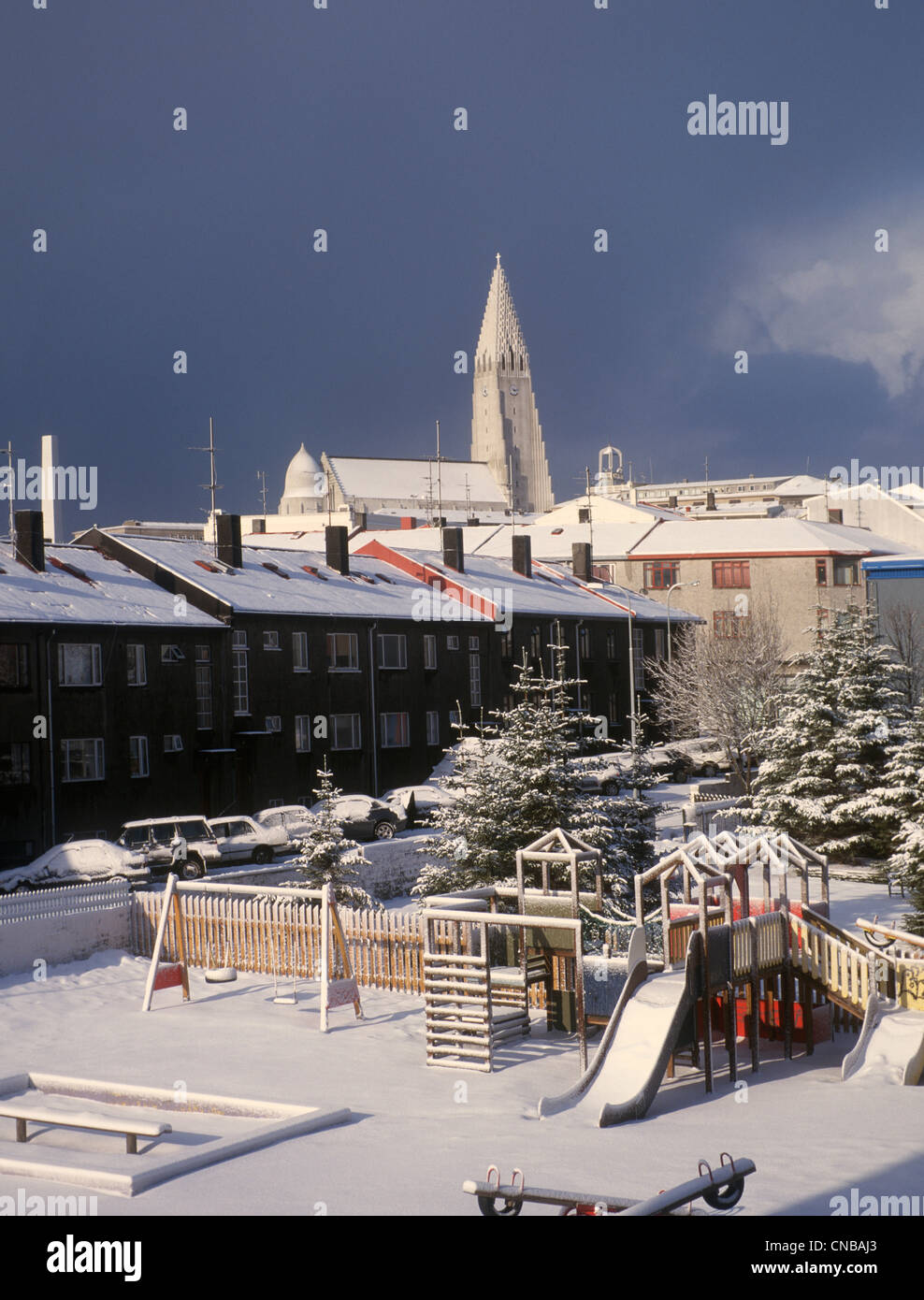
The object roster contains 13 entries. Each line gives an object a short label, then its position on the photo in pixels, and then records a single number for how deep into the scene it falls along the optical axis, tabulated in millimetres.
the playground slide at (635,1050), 16672
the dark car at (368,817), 43066
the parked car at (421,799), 45375
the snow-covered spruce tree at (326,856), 27766
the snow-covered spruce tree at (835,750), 38750
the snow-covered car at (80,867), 34531
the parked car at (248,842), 38716
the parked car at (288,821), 40356
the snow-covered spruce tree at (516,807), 27672
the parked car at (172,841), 36875
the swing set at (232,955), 21438
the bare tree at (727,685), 53250
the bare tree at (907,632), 56188
